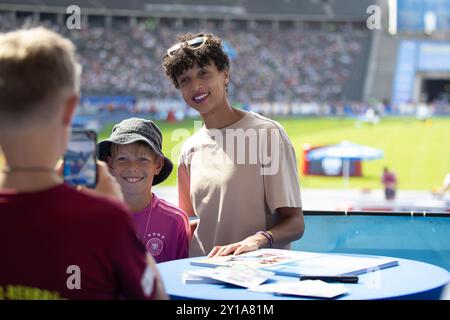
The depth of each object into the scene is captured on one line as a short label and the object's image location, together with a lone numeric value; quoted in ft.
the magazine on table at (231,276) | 7.49
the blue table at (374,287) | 7.00
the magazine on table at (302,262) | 8.05
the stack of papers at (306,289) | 6.94
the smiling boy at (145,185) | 10.61
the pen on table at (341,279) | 7.59
